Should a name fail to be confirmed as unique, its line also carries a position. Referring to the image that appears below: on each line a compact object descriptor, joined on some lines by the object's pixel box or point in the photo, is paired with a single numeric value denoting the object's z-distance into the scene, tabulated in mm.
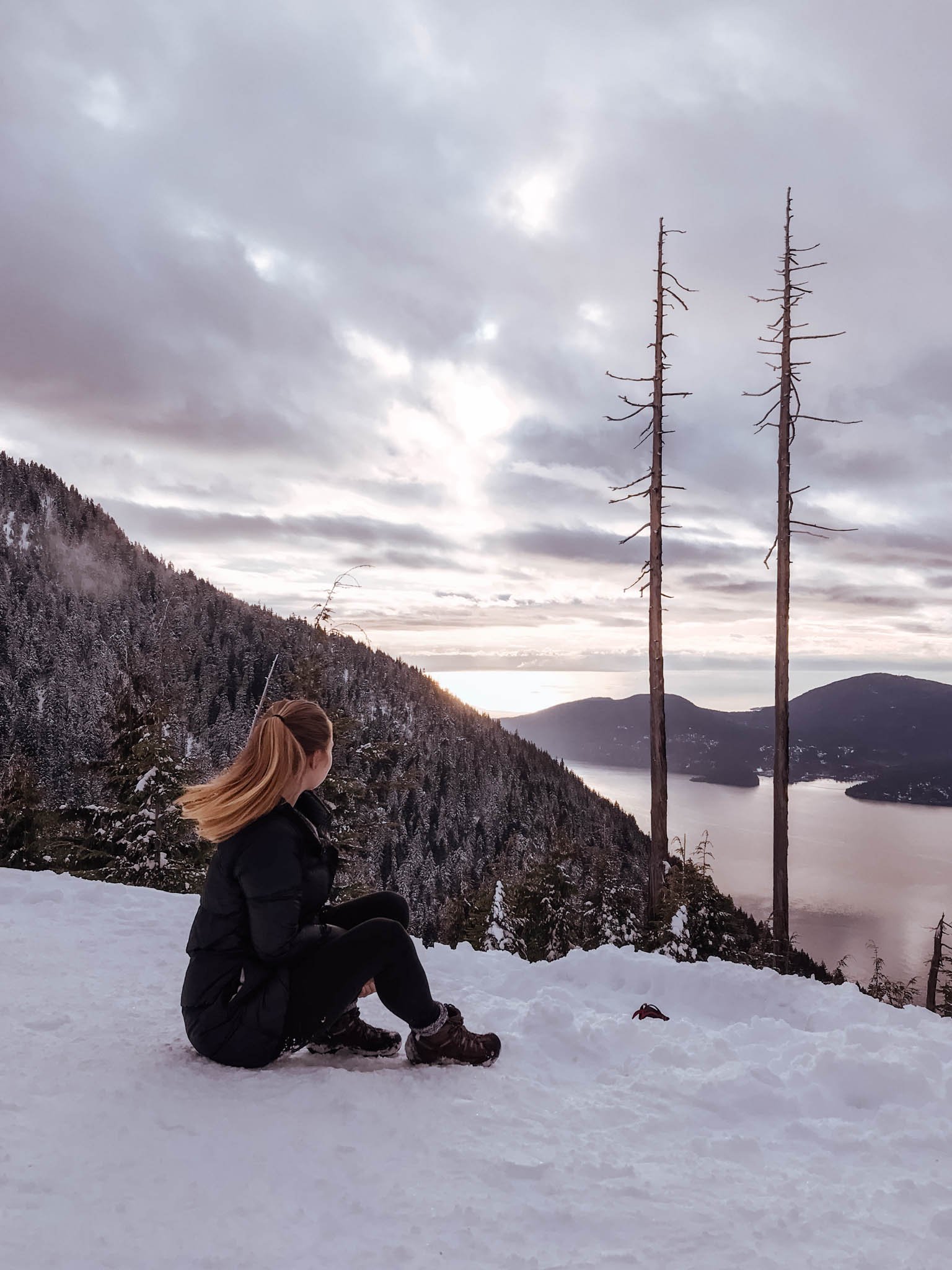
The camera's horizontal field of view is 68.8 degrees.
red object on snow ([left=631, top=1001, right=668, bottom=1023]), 4301
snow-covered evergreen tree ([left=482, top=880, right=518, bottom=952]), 14375
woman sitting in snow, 2707
